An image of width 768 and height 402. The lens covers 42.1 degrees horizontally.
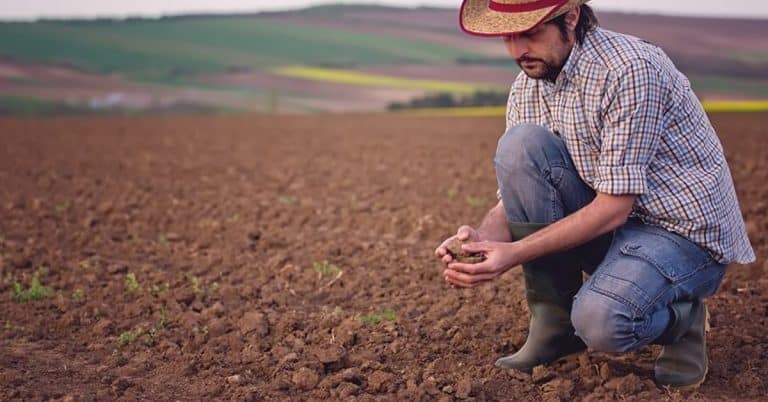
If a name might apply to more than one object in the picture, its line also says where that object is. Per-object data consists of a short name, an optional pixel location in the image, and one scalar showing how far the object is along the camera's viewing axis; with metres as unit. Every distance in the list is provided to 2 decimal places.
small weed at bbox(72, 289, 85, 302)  5.66
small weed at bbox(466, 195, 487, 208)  9.09
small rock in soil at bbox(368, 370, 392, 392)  3.95
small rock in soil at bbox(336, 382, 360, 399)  3.86
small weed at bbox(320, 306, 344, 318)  5.06
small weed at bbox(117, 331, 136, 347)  4.79
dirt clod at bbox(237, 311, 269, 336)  4.81
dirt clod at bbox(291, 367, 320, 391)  3.97
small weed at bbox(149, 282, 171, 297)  5.76
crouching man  3.59
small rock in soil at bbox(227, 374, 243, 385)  4.05
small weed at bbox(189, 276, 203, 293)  5.77
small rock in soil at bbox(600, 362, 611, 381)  4.03
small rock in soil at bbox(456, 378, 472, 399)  3.81
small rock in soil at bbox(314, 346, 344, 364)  4.19
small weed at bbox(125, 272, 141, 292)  5.83
